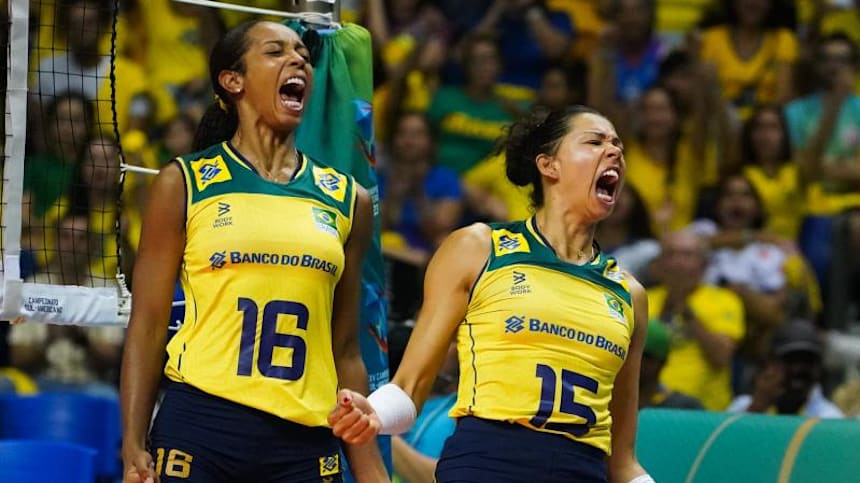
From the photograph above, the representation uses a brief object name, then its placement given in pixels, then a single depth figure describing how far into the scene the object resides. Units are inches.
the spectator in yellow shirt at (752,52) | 809.5
